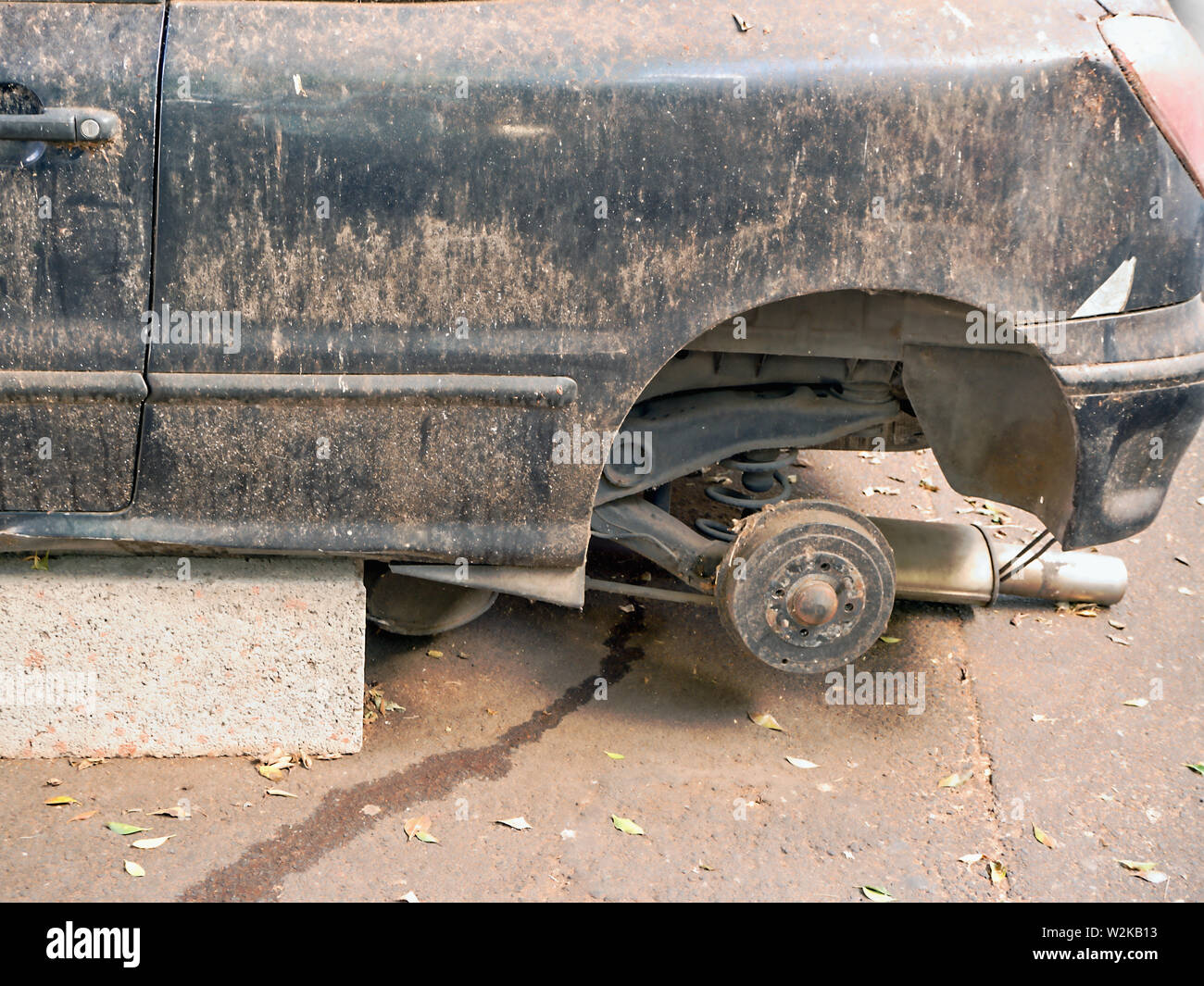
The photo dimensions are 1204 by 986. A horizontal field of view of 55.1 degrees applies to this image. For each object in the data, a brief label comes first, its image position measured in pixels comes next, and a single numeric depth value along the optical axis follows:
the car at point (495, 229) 2.59
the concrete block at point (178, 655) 3.07
